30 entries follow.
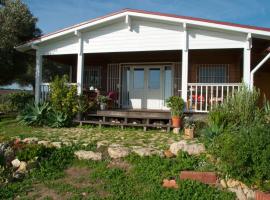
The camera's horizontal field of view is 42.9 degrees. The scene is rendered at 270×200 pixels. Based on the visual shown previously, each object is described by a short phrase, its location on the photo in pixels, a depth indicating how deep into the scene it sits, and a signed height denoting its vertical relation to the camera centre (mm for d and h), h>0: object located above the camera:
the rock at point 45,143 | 8434 -1276
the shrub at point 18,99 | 20922 -483
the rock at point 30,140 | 8716 -1278
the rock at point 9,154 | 7686 -1434
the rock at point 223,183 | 6296 -1645
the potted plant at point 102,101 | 13388 -340
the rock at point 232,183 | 6164 -1607
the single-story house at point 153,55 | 11828 +1609
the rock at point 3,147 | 7758 -1317
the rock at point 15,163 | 7466 -1568
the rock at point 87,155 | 7684 -1421
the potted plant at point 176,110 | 11461 -559
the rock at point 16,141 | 8596 -1293
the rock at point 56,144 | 8328 -1285
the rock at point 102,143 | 8405 -1280
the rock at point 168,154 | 7547 -1343
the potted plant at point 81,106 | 12838 -523
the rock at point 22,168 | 7230 -1632
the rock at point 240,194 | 5998 -1760
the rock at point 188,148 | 7504 -1198
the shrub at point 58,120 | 12365 -1016
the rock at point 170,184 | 6320 -1677
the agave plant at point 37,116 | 12662 -901
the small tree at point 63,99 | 12656 -262
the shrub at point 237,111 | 8805 -461
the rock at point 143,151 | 7519 -1290
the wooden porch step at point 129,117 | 11867 -880
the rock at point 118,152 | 7562 -1315
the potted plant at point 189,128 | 10031 -1050
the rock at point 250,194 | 5977 -1752
